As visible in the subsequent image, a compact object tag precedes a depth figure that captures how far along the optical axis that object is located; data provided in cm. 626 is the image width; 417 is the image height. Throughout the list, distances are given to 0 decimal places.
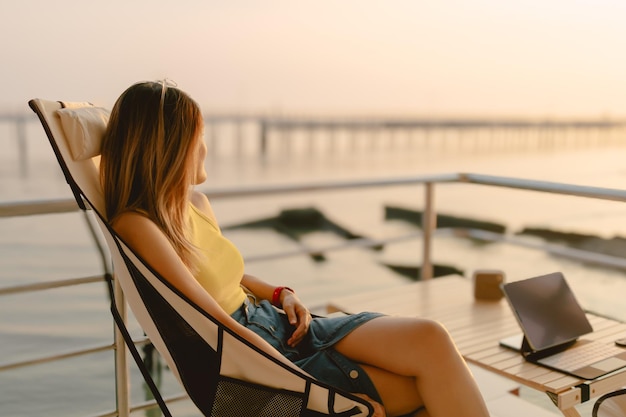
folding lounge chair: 148
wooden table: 172
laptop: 183
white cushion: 158
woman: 152
